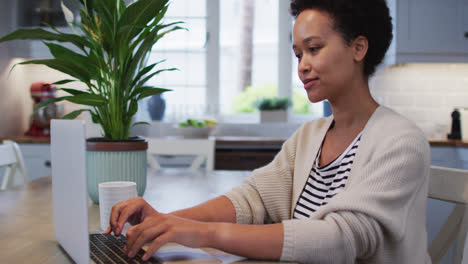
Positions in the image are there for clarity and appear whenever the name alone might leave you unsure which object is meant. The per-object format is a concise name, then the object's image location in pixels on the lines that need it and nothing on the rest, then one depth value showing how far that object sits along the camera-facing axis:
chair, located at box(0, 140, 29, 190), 1.78
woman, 0.71
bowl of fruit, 3.14
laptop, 0.62
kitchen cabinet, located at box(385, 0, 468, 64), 3.21
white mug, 0.91
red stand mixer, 3.40
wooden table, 0.77
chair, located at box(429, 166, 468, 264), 1.04
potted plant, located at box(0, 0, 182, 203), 1.12
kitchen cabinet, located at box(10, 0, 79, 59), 3.43
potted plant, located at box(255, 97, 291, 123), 3.60
